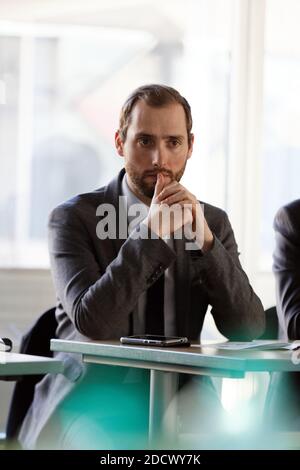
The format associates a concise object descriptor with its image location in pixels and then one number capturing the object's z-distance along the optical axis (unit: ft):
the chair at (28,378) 9.48
